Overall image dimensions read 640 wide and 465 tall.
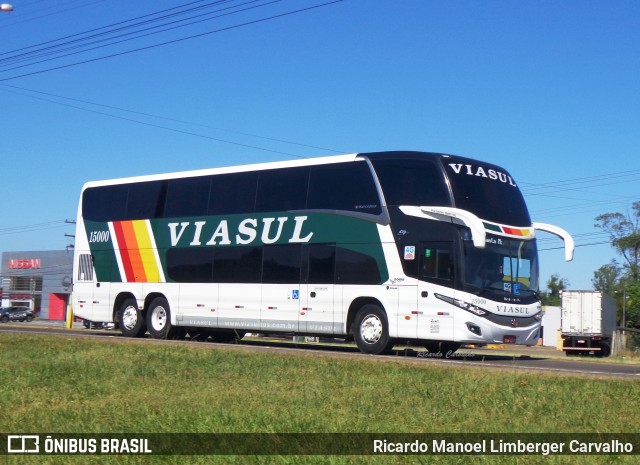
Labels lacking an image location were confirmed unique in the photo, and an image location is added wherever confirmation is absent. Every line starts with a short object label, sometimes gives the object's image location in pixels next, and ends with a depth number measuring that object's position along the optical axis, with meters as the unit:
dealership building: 95.88
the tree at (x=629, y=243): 91.06
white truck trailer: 44.97
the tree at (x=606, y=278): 103.62
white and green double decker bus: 19.72
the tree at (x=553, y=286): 131.50
